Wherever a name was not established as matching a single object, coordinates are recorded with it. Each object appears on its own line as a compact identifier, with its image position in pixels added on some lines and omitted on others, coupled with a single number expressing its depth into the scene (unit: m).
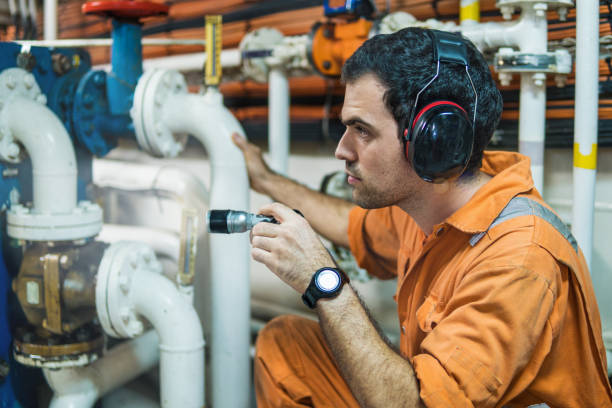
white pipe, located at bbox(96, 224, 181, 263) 1.78
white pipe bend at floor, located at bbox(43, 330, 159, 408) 1.31
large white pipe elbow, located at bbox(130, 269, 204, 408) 1.24
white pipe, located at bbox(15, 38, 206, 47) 1.32
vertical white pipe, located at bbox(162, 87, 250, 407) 1.39
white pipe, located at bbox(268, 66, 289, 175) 1.67
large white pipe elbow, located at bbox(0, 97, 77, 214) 1.18
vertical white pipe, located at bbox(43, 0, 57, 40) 2.03
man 0.84
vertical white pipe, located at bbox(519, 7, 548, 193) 1.20
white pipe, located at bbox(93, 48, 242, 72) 1.75
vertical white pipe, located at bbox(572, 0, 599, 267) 1.13
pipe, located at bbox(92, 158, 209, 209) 1.78
